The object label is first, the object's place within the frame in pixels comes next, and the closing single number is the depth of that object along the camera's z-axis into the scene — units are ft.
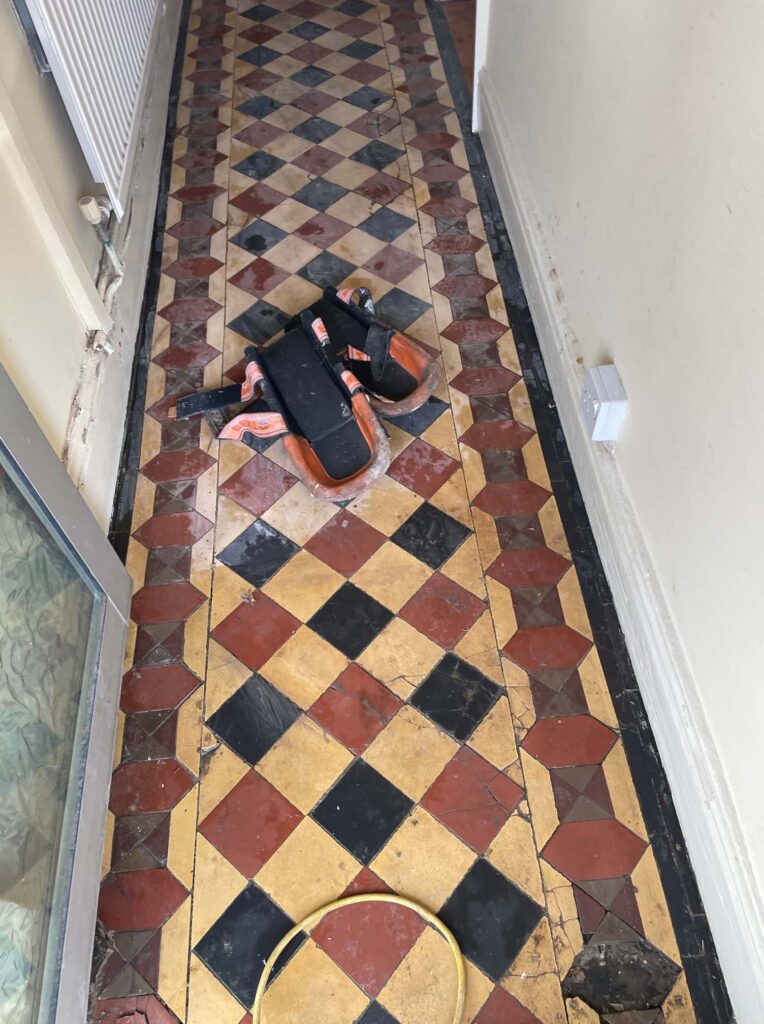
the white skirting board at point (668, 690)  3.85
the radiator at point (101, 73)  5.65
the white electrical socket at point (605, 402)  5.01
